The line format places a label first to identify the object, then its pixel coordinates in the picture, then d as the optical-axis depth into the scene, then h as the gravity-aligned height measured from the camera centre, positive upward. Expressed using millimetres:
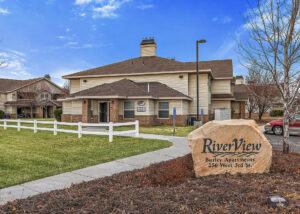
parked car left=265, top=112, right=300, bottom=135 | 15750 -940
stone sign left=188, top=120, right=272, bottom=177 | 5395 -850
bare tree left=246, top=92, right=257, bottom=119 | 34056 +1264
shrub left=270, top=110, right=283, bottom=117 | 45438 -73
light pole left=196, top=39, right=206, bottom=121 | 19153 +5795
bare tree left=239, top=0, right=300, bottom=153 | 7223 +2034
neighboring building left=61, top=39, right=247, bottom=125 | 21094 +2109
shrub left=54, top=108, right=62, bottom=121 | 27906 -83
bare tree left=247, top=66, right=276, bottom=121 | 27859 +2423
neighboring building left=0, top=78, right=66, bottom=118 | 44062 +2804
